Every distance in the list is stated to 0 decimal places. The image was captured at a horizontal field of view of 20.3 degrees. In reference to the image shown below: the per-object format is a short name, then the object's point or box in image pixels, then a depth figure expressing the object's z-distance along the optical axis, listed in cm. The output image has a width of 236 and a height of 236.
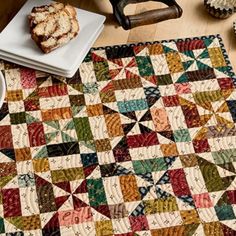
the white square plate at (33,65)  114
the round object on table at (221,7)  126
